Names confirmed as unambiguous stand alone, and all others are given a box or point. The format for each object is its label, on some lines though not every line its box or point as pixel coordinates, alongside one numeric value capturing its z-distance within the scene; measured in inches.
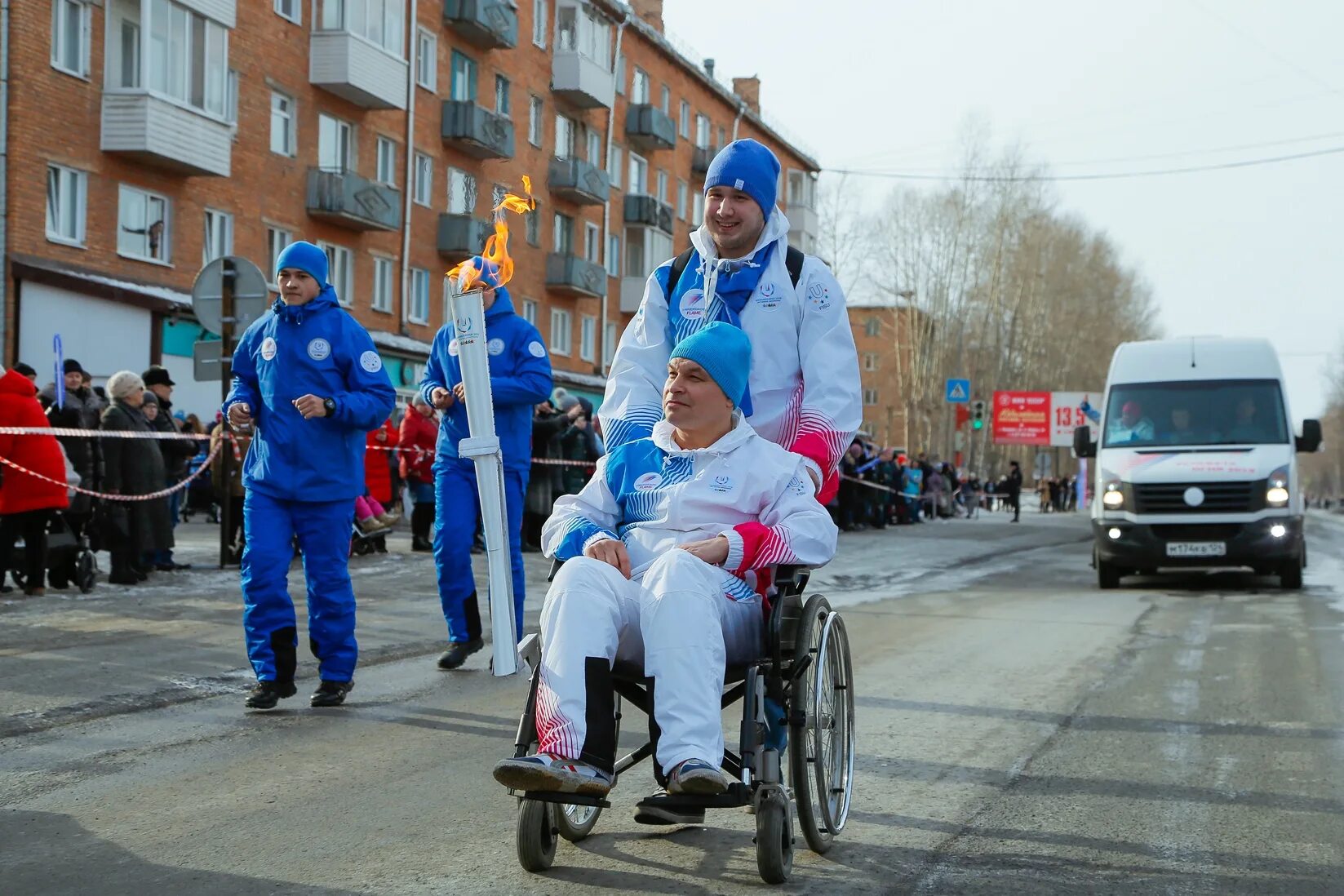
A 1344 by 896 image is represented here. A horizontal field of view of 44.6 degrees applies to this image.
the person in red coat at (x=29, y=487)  482.0
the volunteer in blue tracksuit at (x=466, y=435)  349.1
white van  675.4
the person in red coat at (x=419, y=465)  734.5
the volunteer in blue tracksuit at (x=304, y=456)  295.1
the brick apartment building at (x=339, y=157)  1034.7
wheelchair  172.7
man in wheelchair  169.6
